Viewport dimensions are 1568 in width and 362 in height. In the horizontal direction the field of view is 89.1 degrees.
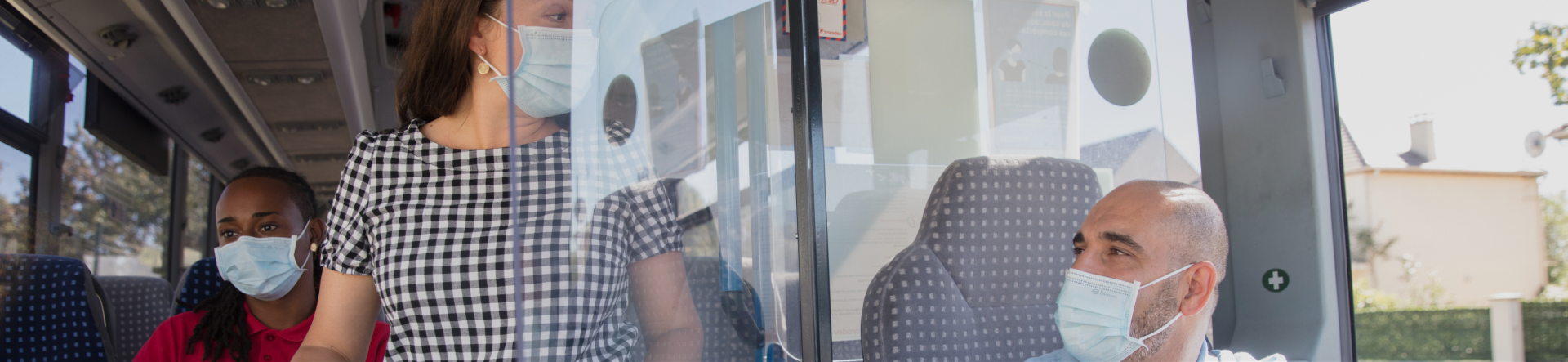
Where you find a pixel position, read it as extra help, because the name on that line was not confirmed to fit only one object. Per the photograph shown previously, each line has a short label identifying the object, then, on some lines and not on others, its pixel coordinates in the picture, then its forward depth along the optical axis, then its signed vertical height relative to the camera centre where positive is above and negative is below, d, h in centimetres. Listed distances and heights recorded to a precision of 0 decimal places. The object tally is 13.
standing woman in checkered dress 85 -1
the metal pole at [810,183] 106 +4
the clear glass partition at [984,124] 162 +18
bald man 146 -15
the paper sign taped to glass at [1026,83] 167 +26
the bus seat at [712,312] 97 -12
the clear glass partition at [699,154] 89 +8
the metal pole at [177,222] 559 +9
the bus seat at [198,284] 287 -18
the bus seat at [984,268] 150 -12
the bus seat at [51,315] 273 -26
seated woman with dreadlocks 223 -17
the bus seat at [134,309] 379 -36
